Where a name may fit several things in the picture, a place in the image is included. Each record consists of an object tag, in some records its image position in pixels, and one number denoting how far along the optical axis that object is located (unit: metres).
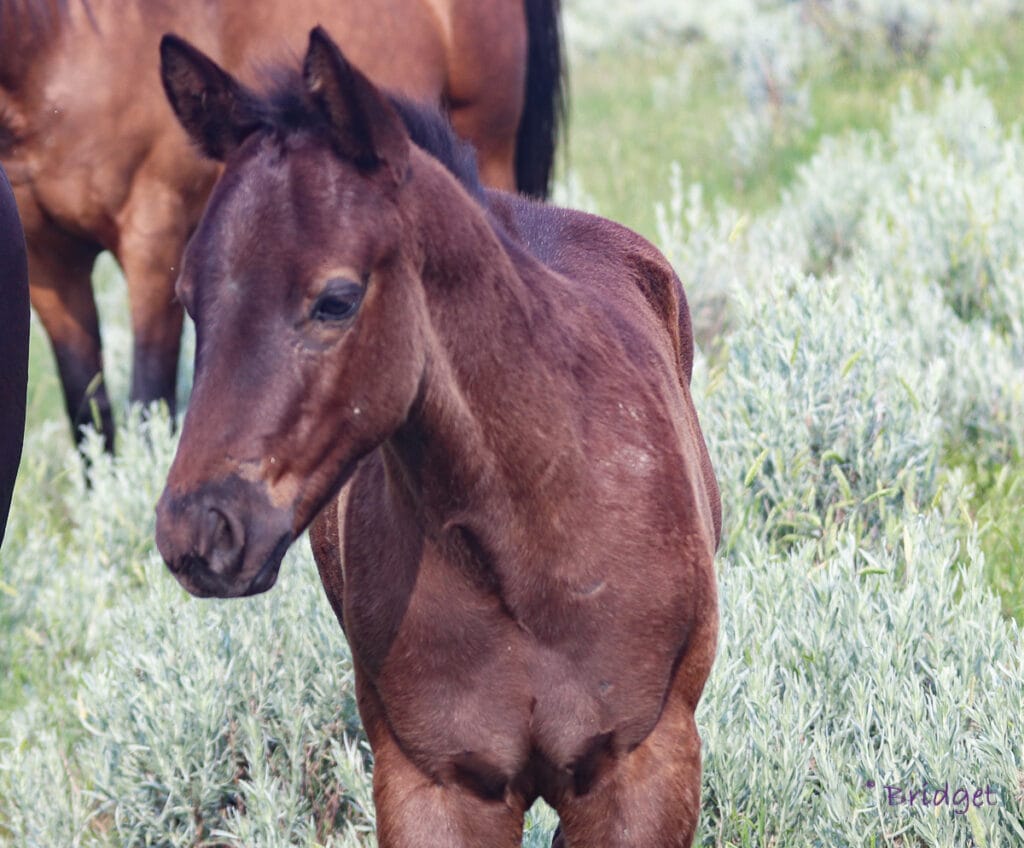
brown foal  5.65
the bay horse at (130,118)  8.85
